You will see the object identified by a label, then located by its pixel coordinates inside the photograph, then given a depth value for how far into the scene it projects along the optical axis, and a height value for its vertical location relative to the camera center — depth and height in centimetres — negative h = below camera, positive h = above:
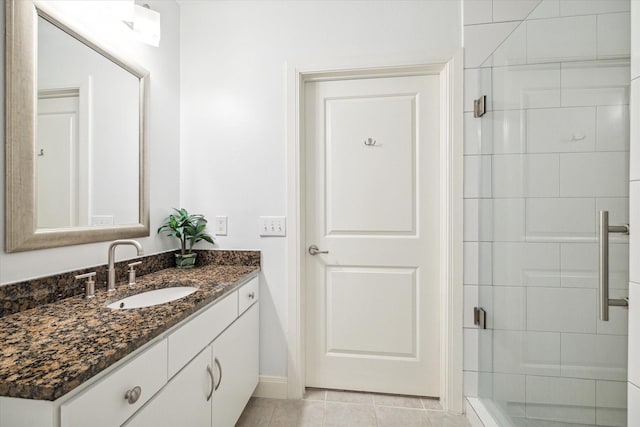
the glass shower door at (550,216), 91 -1
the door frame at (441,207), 169 +3
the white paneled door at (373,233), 181 -13
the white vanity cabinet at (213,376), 96 -62
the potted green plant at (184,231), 178 -11
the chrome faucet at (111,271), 128 -24
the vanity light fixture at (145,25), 143 +89
